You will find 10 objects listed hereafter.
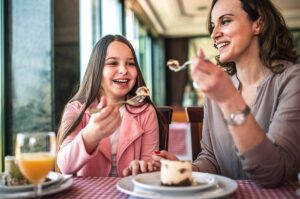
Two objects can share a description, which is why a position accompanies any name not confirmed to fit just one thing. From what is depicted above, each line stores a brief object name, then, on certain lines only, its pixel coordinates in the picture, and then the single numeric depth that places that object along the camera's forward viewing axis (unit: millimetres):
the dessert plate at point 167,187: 786
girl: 1400
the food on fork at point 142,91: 1510
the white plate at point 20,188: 848
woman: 905
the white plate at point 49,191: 826
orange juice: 777
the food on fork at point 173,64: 1108
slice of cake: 868
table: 863
